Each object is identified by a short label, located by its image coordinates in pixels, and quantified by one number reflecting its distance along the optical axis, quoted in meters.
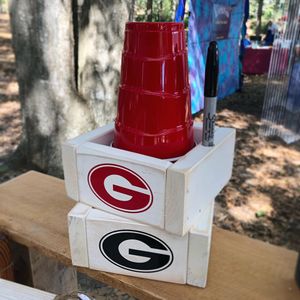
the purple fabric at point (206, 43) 3.53
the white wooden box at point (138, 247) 0.59
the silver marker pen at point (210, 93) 0.51
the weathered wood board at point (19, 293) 0.57
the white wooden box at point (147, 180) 0.54
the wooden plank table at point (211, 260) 0.62
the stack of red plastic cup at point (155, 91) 0.55
